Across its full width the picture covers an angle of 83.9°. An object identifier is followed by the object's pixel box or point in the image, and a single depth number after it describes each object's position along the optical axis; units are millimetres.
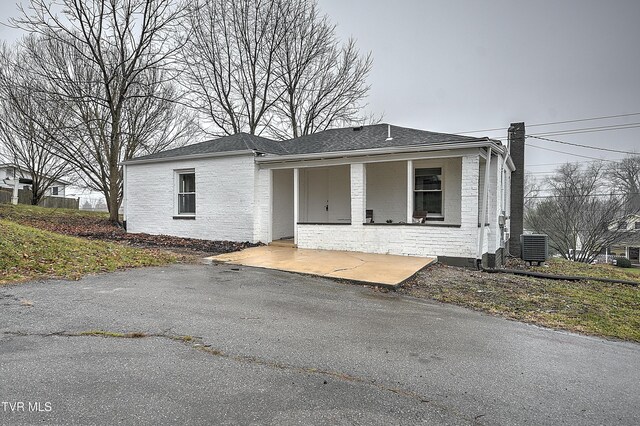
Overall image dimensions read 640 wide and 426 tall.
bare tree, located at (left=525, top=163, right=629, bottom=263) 24109
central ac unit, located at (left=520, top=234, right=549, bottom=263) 11622
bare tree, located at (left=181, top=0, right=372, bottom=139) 21203
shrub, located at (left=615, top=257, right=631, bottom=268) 25816
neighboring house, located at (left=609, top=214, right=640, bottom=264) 25602
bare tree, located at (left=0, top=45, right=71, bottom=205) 17811
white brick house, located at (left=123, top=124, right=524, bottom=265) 9250
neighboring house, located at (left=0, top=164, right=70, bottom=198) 23703
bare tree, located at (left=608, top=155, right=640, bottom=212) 26797
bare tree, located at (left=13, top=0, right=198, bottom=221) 14914
